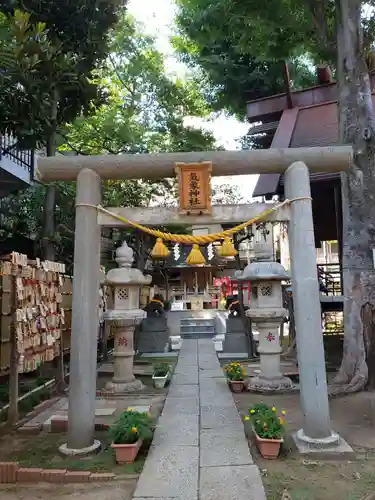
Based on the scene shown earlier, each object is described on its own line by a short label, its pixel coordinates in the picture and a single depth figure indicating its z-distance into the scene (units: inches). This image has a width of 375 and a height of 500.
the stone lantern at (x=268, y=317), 344.2
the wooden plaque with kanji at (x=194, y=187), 229.3
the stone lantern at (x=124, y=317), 364.2
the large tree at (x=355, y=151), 312.7
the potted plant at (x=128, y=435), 189.5
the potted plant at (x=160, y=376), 368.5
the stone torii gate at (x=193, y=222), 208.2
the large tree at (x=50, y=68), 366.3
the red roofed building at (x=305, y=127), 486.0
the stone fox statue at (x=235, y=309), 607.4
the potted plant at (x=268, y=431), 193.2
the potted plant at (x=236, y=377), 343.0
